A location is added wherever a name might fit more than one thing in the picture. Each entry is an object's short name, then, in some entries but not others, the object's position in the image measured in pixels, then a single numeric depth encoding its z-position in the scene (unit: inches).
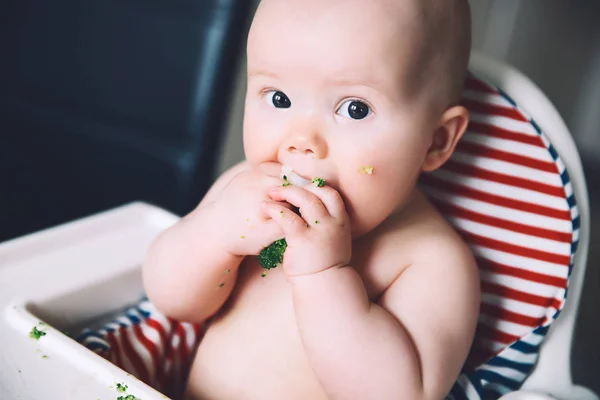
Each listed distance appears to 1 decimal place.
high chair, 27.6
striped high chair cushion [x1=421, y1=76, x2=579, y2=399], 27.6
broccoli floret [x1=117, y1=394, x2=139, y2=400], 21.2
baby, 22.0
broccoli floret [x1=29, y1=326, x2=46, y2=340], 23.8
